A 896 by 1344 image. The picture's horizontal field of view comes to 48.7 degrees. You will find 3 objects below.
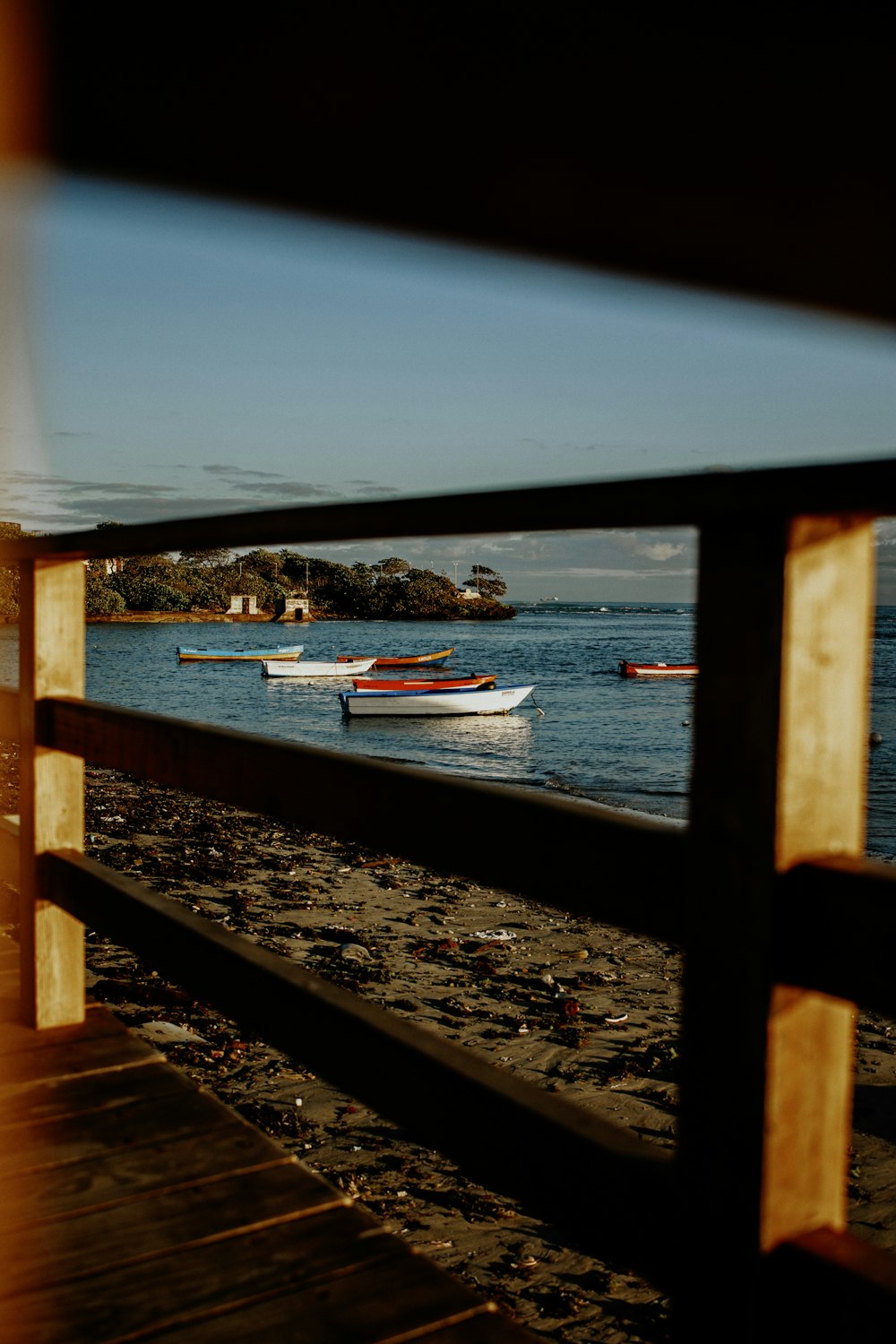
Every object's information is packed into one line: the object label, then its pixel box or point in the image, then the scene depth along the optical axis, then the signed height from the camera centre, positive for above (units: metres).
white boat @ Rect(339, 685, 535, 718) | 24.23 -1.81
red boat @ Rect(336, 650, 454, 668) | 39.65 -1.31
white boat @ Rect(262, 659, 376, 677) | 35.56 -1.53
